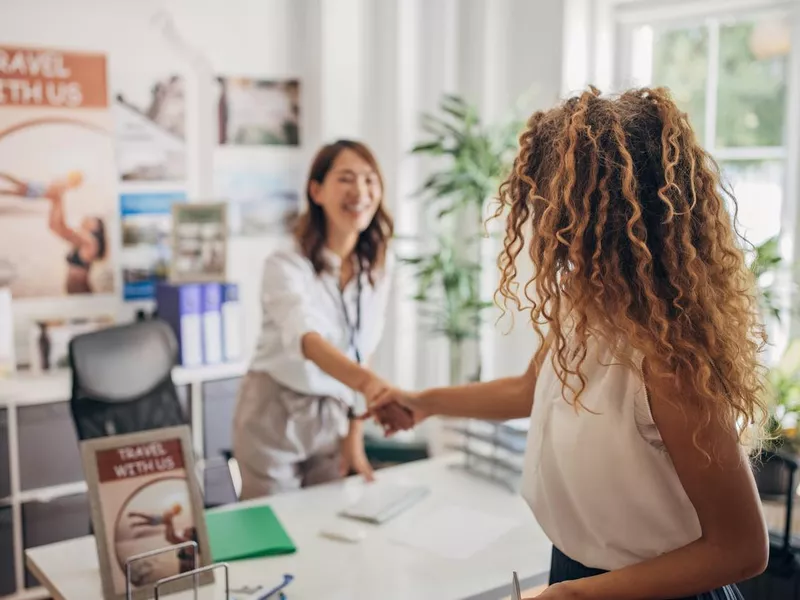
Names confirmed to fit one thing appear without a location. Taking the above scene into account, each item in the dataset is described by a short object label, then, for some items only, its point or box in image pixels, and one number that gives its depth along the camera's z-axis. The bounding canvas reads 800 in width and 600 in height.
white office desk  1.72
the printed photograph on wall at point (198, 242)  3.71
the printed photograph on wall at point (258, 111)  3.97
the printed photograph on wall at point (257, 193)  4.00
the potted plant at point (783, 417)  2.61
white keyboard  2.07
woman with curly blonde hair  1.24
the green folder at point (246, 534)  1.85
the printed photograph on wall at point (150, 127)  3.72
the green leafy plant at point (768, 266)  2.67
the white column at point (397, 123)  4.03
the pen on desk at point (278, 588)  1.62
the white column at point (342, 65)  4.04
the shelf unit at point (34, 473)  3.13
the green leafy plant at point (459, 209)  3.41
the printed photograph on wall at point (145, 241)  3.77
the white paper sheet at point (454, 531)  1.92
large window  3.25
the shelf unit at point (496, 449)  2.32
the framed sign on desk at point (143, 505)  1.62
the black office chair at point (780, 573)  1.87
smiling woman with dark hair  2.52
